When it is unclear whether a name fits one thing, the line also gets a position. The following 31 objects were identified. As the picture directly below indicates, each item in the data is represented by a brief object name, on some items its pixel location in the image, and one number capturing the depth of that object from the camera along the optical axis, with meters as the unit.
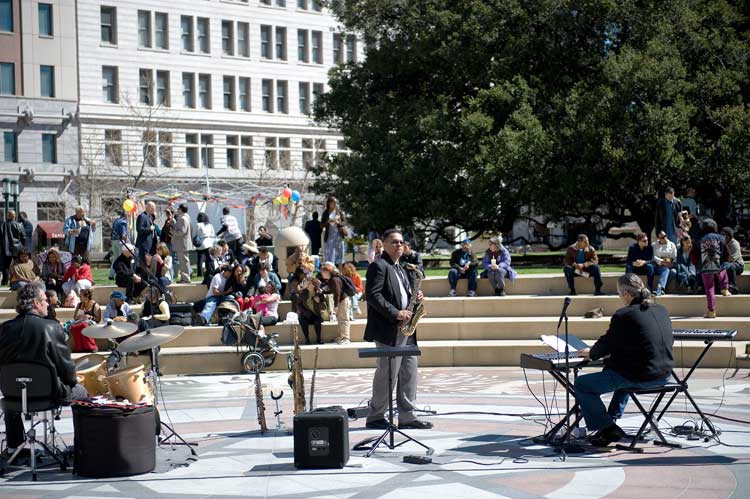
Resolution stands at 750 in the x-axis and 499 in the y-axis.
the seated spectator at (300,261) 20.97
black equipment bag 9.55
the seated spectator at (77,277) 22.94
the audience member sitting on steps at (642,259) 21.25
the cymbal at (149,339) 10.18
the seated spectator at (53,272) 23.33
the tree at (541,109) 29.45
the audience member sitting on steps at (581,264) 21.67
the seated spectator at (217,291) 20.94
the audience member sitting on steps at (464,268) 22.58
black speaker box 9.79
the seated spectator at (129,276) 22.58
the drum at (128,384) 9.97
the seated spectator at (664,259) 21.14
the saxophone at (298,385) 11.20
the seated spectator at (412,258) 21.31
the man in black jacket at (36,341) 9.85
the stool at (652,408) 10.27
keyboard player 10.30
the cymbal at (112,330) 10.60
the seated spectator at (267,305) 19.63
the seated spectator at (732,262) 20.58
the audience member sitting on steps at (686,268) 21.17
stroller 18.02
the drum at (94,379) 10.84
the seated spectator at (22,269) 23.55
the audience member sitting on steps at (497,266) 22.17
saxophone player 11.59
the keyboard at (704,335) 10.94
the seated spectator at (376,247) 21.33
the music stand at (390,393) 10.38
